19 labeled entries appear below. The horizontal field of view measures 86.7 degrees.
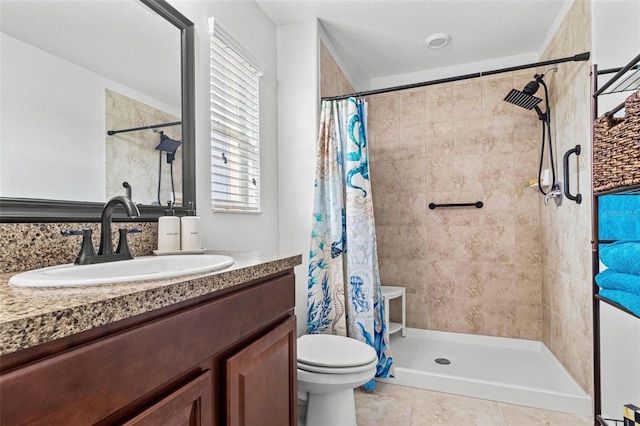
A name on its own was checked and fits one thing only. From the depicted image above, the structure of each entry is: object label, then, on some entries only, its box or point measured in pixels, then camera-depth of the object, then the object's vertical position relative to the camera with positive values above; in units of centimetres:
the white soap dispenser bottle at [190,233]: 131 -8
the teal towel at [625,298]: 92 -25
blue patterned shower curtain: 211 -19
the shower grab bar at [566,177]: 180 +18
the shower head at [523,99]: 229 +78
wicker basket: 90 +18
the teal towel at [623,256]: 91 -13
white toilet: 153 -75
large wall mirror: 91 +35
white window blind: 172 +47
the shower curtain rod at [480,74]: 177 +80
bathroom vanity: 46 -25
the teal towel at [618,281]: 92 -20
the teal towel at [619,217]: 107 -2
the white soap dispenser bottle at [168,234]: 125 -8
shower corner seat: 275 -72
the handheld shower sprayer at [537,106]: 226 +76
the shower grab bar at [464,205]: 286 +6
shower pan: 195 -108
